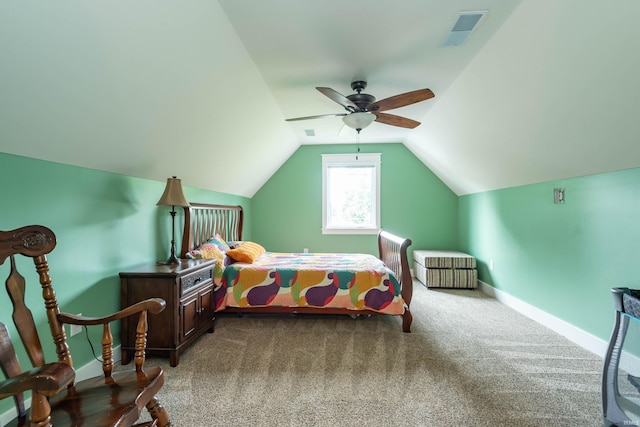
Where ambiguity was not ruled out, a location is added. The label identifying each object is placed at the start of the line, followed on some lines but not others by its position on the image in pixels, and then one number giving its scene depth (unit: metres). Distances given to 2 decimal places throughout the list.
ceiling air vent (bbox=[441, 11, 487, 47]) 1.98
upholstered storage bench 4.45
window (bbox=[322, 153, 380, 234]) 5.47
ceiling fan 2.50
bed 2.95
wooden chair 1.05
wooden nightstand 2.21
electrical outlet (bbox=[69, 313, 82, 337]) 1.90
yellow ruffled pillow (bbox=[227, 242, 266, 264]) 3.32
